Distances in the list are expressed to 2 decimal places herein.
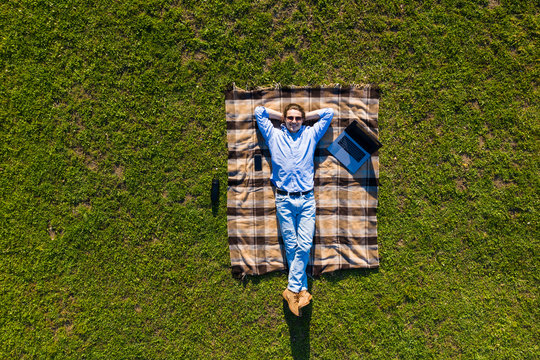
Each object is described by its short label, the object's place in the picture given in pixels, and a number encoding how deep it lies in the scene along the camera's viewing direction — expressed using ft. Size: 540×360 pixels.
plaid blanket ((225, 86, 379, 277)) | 16.17
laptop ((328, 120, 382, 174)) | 15.29
